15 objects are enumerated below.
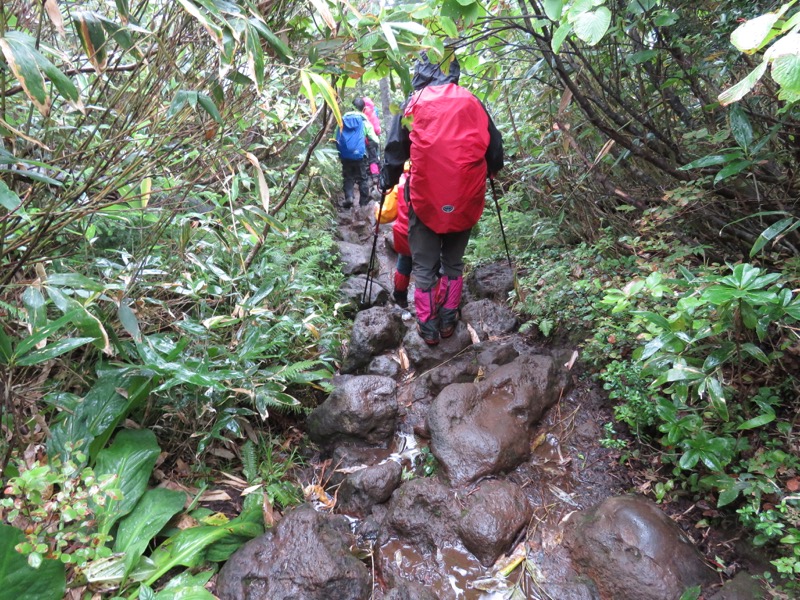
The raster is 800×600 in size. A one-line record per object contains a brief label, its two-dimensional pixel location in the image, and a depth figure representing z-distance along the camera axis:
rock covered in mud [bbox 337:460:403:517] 3.19
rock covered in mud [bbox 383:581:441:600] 2.41
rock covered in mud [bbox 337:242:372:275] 6.79
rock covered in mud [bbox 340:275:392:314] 5.85
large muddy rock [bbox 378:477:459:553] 2.89
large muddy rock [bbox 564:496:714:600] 2.28
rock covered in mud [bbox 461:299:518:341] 5.00
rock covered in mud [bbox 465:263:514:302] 5.64
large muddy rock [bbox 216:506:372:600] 2.37
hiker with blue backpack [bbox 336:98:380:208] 9.53
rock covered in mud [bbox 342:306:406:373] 4.66
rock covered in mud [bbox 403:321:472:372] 4.79
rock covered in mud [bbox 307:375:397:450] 3.66
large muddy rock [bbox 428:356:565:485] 3.20
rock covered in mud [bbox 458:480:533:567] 2.72
